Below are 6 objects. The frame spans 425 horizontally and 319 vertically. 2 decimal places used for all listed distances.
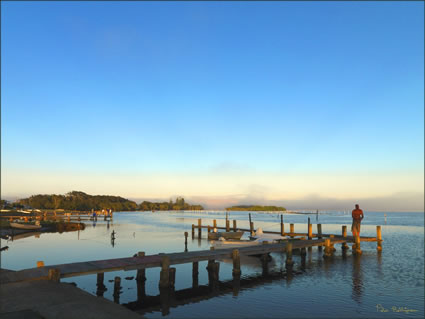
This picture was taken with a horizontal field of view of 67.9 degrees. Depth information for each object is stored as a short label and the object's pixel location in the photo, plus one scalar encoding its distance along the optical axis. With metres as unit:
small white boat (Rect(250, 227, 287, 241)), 30.11
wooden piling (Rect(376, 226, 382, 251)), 33.52
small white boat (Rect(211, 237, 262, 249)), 28.19
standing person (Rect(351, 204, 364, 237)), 29.38
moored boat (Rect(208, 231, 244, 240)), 37.81
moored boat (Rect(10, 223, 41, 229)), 51.16
